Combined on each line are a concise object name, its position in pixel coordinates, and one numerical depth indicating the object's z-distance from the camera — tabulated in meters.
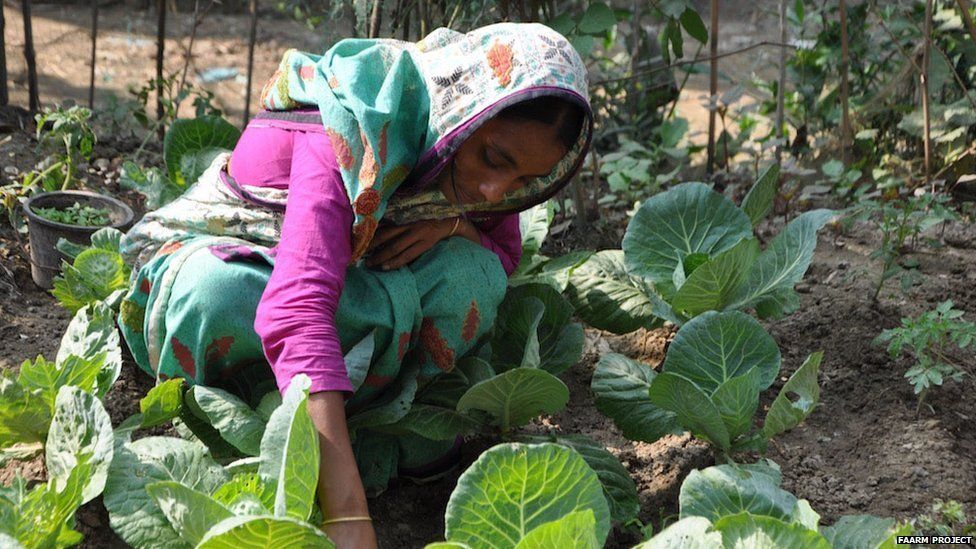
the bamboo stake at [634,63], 3.66
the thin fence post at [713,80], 3.24
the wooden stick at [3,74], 3.51
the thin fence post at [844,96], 3.19
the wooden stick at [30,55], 3.45
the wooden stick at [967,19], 2.91
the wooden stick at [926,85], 3.05
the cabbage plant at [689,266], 2.35
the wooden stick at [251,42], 3.57
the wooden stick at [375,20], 2.94
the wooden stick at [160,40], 3.52
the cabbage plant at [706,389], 2.02
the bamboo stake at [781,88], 3.19
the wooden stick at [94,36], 3.72
